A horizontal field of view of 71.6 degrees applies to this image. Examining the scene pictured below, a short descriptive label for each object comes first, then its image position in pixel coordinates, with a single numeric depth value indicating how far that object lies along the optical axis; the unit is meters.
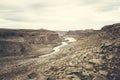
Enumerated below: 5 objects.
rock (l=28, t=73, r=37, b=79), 17.20
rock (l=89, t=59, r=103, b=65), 17.27
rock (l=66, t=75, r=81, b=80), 15.71
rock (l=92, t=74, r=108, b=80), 15.75
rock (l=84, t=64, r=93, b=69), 16.86
